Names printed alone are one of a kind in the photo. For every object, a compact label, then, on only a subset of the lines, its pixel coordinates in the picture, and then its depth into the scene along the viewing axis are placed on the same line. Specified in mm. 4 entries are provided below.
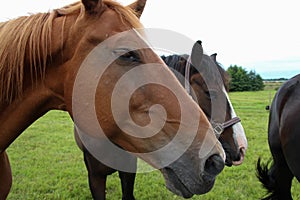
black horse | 3129
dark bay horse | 2756
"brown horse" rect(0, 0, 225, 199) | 1349
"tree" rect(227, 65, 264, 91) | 37938
